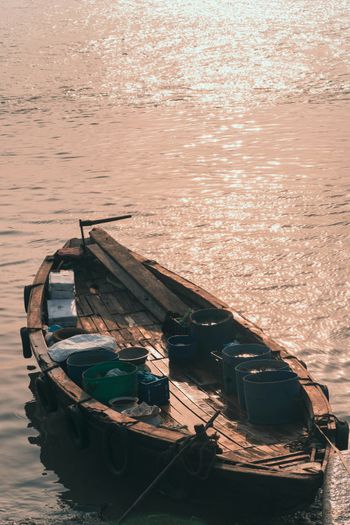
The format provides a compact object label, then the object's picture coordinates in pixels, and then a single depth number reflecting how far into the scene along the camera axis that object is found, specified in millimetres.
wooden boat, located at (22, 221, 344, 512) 7941
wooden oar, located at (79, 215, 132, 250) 14430
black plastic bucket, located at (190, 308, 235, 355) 10531
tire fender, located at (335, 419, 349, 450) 8508
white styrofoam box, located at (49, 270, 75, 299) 12602
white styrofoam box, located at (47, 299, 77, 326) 11883
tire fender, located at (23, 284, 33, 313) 13034
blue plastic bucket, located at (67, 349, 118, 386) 10062
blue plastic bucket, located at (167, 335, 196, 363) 10567
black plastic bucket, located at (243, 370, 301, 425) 8961
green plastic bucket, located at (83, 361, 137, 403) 9508
